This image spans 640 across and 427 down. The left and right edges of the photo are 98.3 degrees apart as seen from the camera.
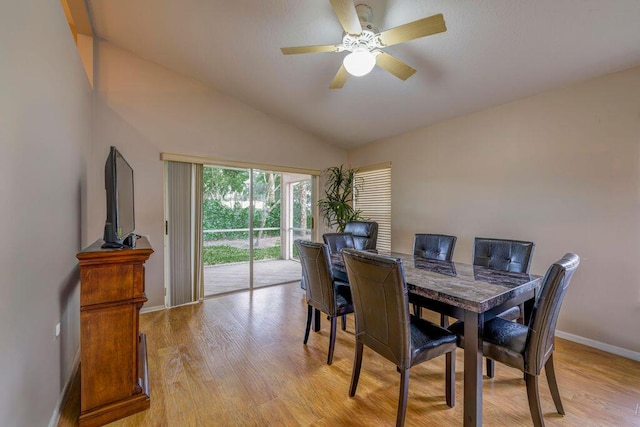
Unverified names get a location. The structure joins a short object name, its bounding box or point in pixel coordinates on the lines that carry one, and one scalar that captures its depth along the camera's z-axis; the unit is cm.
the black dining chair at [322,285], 229
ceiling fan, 171
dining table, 151
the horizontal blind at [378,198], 468
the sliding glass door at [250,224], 426
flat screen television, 175
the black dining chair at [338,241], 330
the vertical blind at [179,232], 369
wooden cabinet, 167
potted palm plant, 493
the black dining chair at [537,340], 144
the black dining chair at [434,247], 290
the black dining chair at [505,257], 217
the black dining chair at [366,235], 389
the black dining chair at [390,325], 157
